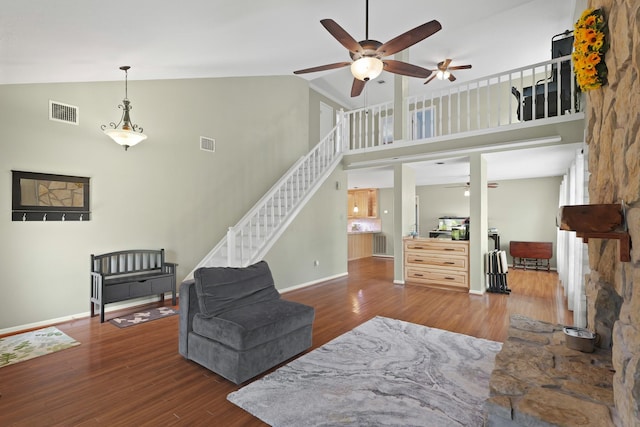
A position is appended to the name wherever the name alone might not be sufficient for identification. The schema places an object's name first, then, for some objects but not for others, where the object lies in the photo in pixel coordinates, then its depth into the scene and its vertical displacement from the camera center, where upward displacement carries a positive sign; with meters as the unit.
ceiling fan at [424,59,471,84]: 6.01 +2.96
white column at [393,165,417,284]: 6.21 +0.10
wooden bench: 3.92 -0.86
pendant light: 3.86 +1.11
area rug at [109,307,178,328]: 3.83 -1.34
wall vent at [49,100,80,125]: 3.79 +1.31
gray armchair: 2.48 -0.94
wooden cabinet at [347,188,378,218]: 10.61 +0.50
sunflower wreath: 1.92 +1.09
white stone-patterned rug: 2.05 -1.34
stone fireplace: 1.36 -0.54
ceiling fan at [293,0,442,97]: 2.60 +1.55
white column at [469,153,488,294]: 5.38 -0.08
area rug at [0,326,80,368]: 2.93 -1.35
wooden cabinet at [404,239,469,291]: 5.66 -0.89
